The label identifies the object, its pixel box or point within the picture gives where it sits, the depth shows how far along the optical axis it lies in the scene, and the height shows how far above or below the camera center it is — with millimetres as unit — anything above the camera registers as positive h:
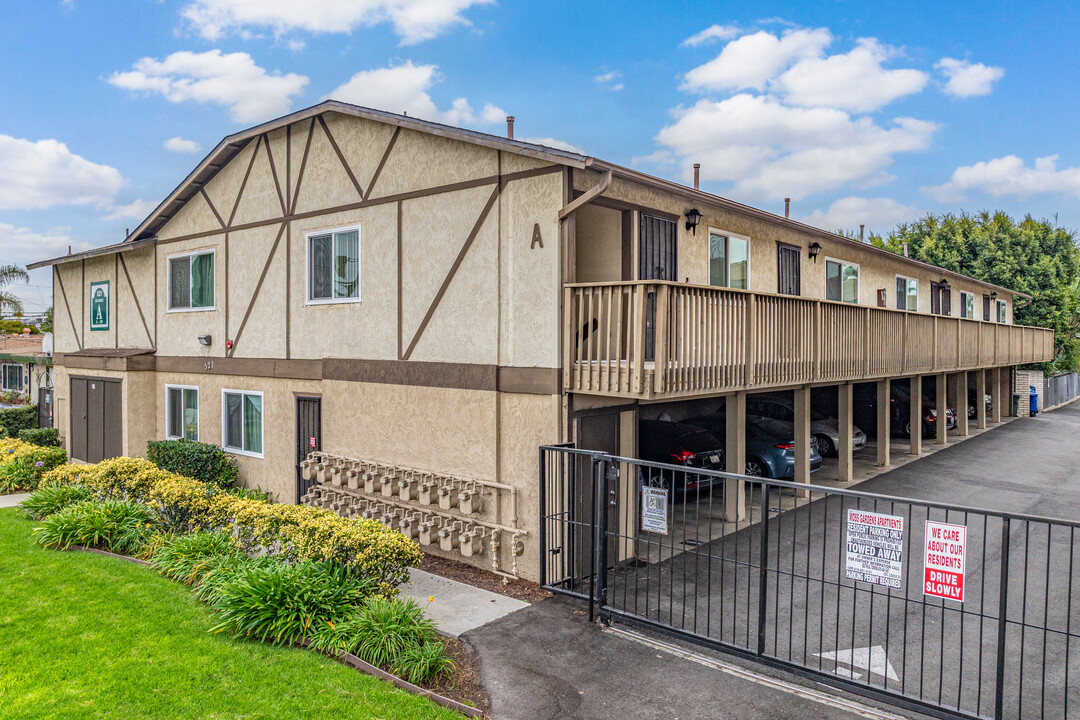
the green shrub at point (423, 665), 5711 -2741
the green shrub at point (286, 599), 6391 -2529
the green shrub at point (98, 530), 9305 -2657
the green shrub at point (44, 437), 18000 -2641
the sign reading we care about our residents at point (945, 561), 4961 -1614
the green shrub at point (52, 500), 10828 -2604
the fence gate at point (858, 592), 5324 -2935
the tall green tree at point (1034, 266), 32938 +3733
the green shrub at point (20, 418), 21359 -2597
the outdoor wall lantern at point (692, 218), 10750 +1908
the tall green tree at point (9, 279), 33188 +2771
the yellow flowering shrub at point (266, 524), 6965 -2162
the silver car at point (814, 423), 16625 -2060
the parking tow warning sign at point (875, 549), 5246 -1615
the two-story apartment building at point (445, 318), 8305 +319
